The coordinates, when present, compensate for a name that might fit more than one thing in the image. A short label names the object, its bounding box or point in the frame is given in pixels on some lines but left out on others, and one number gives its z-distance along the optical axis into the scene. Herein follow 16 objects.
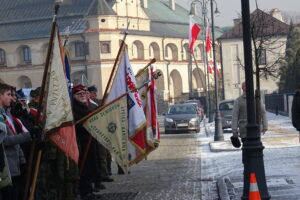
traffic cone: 7.98
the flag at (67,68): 12.88
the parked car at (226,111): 35.60
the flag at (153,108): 16.38
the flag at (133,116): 14.01
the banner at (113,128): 12.09
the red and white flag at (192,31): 43.59
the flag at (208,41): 44.12
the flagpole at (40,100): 8.85
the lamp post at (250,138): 10.85
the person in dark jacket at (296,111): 13.40
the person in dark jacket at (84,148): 12.93
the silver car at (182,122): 38.88
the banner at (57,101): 9.08
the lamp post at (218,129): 27.94
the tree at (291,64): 51.71
